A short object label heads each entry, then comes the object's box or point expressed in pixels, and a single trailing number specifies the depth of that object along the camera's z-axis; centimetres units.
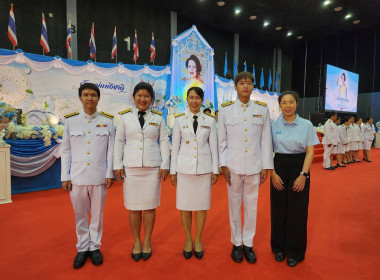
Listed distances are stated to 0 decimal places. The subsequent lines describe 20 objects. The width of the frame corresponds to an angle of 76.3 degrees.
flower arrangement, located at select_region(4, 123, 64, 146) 396
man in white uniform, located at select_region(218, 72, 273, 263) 196
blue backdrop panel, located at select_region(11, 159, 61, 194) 404
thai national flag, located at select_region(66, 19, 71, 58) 681
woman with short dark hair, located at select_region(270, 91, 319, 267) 191
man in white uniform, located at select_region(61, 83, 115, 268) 194
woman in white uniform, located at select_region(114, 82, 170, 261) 197
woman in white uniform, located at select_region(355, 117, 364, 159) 804
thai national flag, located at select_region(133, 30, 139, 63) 783
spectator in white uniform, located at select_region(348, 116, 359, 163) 774
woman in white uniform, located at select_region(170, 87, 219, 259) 199
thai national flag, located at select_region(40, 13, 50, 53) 633
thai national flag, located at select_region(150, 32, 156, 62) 831
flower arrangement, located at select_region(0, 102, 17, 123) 348
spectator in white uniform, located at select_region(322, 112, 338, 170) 672
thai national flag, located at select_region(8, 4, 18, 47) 582
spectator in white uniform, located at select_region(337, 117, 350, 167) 720
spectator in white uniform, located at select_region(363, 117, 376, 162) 830
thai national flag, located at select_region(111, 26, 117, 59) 743
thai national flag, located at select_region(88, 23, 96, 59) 719
